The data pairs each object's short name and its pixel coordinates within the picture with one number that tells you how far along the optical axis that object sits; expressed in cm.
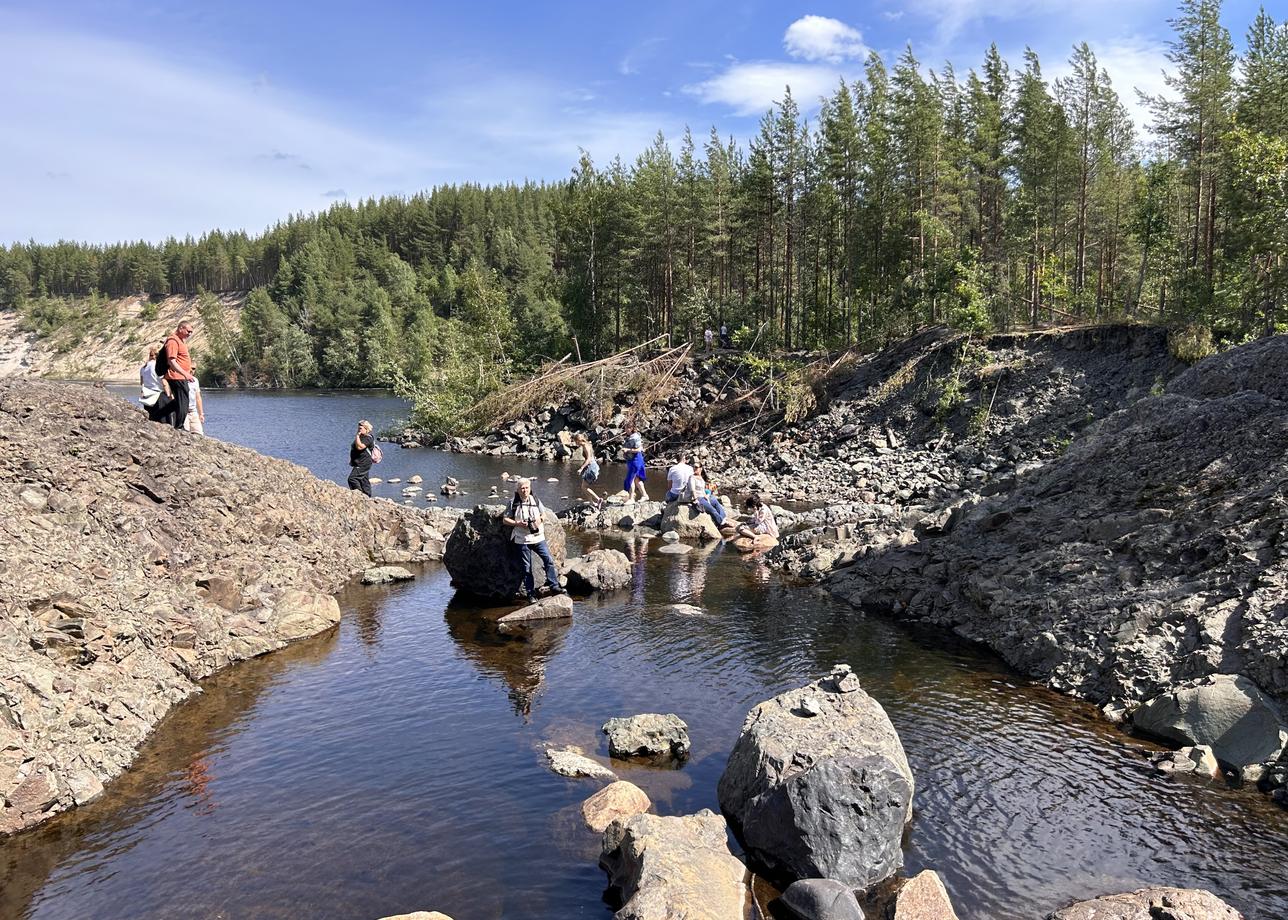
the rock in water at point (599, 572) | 2114
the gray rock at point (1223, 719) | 1152
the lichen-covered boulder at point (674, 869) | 805
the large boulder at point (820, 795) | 944
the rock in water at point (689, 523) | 2753
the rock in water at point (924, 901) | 840
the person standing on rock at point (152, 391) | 2042
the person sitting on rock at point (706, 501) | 2823
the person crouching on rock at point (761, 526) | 2639
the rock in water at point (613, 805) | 1033
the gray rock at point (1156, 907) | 792
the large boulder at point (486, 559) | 2020
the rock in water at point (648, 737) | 1224
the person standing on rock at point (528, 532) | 1962
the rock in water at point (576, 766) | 1166
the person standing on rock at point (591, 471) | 3200
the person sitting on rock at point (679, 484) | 2959
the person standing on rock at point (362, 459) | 2508
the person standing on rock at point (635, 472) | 3282
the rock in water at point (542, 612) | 1867
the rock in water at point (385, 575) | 2170
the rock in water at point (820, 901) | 848
